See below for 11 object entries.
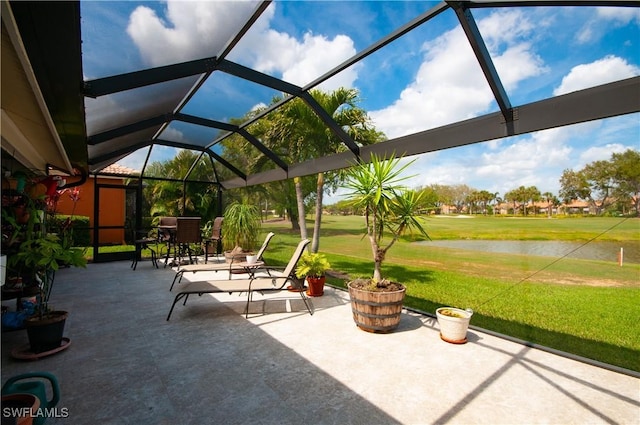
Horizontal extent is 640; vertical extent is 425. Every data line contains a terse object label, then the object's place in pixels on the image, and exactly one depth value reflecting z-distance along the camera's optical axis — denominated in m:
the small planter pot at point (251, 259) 6.72
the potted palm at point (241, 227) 9.46
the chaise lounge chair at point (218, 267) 5.48
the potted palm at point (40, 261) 2.96
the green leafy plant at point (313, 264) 5.39
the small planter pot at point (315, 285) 5.49
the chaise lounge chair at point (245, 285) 4.29
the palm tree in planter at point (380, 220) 3.74
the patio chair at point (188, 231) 7.64
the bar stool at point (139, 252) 8.14
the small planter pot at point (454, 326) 3.45
